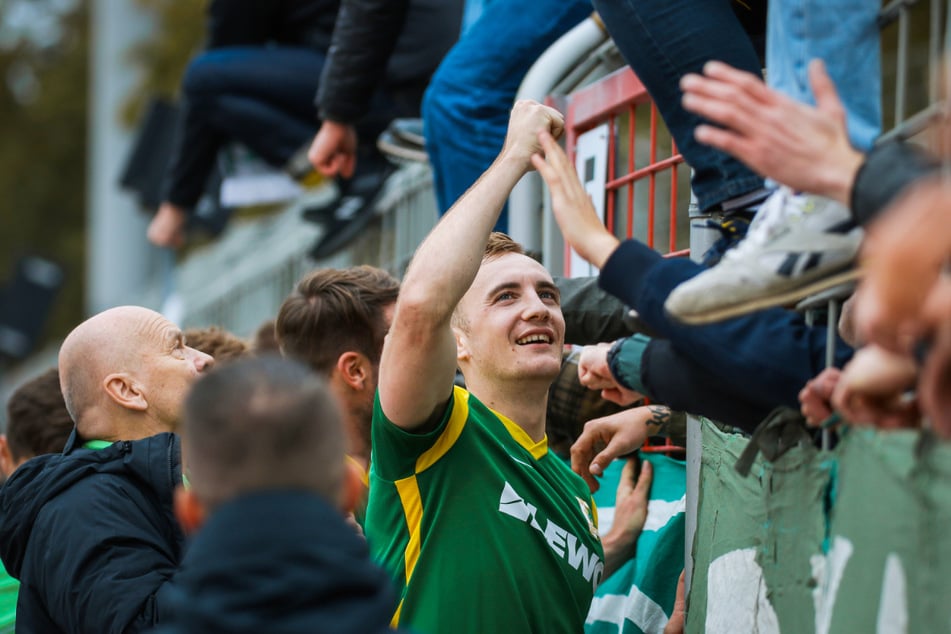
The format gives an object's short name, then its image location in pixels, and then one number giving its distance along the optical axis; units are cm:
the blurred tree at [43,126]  2616
